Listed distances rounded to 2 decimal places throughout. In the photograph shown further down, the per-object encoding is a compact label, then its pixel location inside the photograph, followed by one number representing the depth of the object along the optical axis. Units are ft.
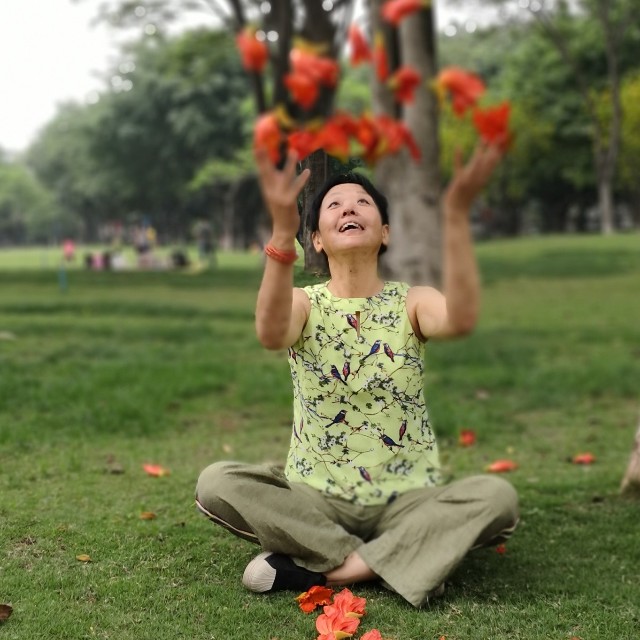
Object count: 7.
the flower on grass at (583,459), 16.62
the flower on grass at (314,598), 9.30
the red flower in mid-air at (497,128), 6.84
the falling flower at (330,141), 10.82
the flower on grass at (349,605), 8.95
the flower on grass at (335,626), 8.47
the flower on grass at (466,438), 17.98
